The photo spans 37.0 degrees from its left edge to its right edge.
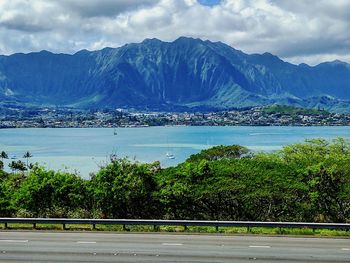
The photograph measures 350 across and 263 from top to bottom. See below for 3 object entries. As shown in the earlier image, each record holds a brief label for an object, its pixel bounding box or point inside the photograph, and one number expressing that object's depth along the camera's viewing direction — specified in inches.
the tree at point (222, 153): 2204.5
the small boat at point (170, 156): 5435.0
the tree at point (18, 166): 3904.5
